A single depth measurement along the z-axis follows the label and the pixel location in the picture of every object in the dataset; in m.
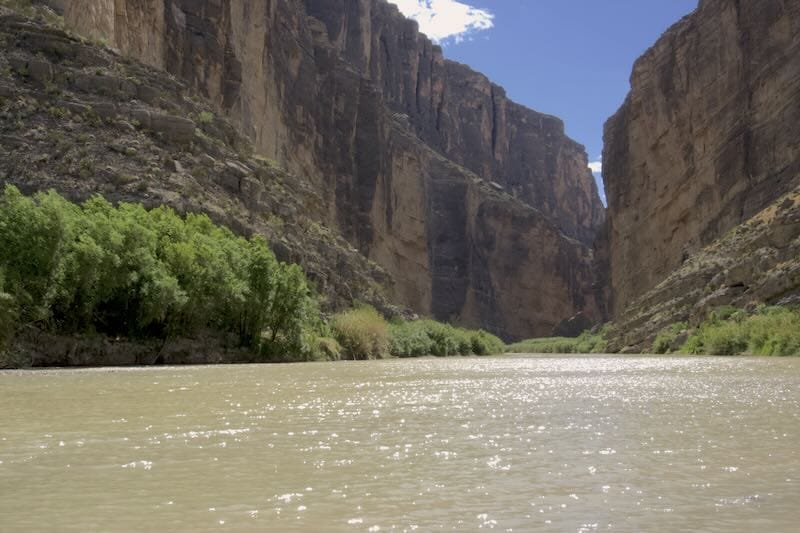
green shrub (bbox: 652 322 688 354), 51.53
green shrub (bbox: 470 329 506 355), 64.38
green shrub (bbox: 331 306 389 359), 41.31
